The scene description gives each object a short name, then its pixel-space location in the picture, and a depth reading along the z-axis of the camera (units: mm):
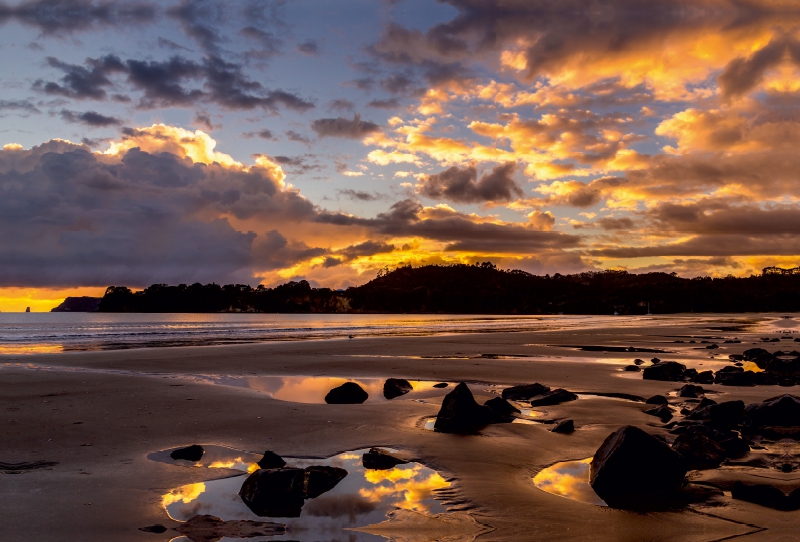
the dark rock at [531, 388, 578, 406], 10820
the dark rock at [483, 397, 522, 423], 9237
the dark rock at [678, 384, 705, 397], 11393
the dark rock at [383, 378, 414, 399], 12125
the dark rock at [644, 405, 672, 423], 9086
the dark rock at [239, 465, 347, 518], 5121
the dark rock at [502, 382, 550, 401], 11562
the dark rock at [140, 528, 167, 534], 4562
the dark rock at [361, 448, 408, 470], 6543
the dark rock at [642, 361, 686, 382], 14487
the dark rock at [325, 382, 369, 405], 11195
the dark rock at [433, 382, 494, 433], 8492
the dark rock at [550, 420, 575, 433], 8320
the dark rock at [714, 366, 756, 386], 13125
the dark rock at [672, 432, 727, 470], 6348
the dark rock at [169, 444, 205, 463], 6848
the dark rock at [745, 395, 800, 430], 8057
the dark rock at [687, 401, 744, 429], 8203
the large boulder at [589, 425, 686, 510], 5520
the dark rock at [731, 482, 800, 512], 4984
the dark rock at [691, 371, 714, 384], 13791
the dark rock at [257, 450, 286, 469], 6211
